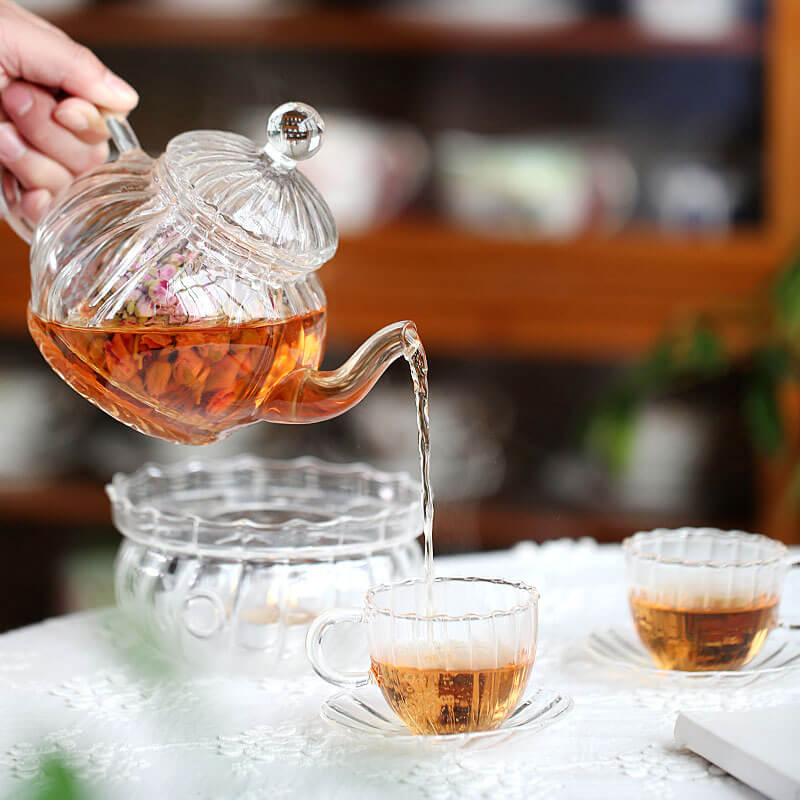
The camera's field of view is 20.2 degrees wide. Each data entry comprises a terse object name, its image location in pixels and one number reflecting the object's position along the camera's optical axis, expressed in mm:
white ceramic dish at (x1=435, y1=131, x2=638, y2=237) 2340
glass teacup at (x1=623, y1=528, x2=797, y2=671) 926
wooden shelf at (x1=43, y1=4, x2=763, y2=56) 2328
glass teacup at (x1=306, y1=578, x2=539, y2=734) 853
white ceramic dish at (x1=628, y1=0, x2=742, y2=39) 2303
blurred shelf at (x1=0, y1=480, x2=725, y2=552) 2400
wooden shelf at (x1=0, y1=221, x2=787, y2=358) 2088
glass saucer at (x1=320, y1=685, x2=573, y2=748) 855
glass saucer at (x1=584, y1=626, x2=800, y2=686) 928
